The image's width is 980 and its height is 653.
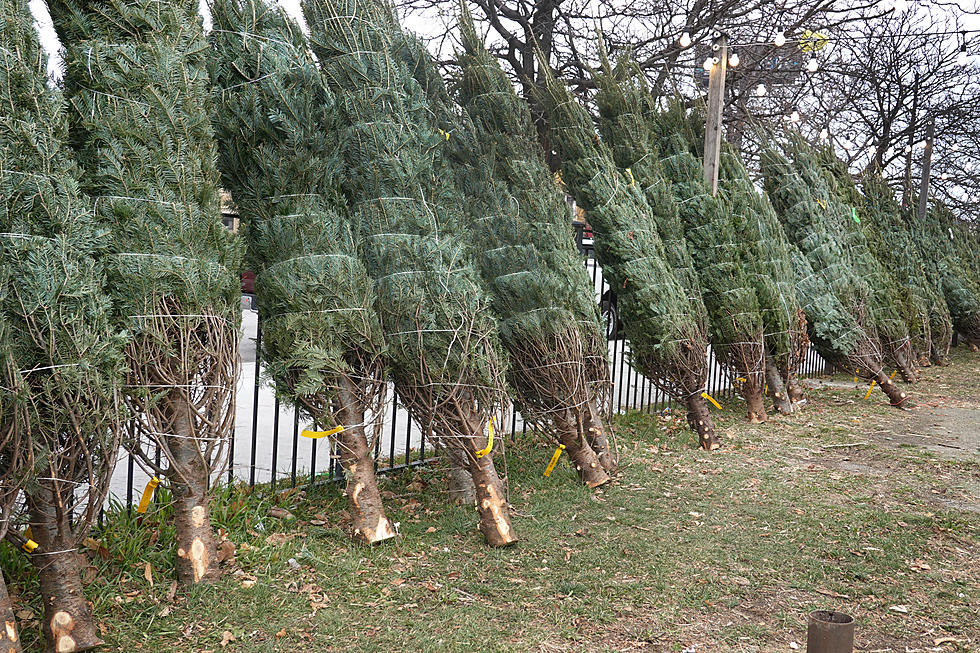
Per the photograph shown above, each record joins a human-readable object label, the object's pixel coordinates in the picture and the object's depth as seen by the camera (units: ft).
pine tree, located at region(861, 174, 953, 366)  35.78
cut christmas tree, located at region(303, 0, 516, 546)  13.24
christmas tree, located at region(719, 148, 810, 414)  24.17
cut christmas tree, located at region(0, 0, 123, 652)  8.70
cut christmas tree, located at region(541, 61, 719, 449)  19.69
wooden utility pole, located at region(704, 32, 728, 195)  23.63
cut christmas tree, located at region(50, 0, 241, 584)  10.11
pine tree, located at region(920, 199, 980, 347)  44.42
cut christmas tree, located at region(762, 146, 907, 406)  27.40
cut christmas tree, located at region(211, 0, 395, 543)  12.14
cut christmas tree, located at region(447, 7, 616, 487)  15.92
